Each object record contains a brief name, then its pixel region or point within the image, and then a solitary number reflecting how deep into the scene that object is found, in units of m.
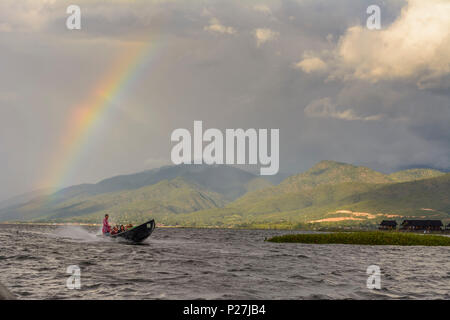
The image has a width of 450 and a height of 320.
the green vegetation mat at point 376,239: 94.69
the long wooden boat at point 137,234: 75.79
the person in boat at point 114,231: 81.94
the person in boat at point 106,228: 85.56
